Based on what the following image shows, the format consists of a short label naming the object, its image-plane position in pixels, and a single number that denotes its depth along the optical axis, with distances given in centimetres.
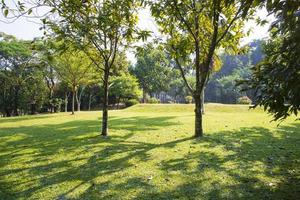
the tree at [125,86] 3742
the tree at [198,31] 871
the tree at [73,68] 2085
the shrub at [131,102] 3814
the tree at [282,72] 393
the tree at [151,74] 4586
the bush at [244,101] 3273
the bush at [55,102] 3477
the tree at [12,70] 3272
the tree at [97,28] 754
